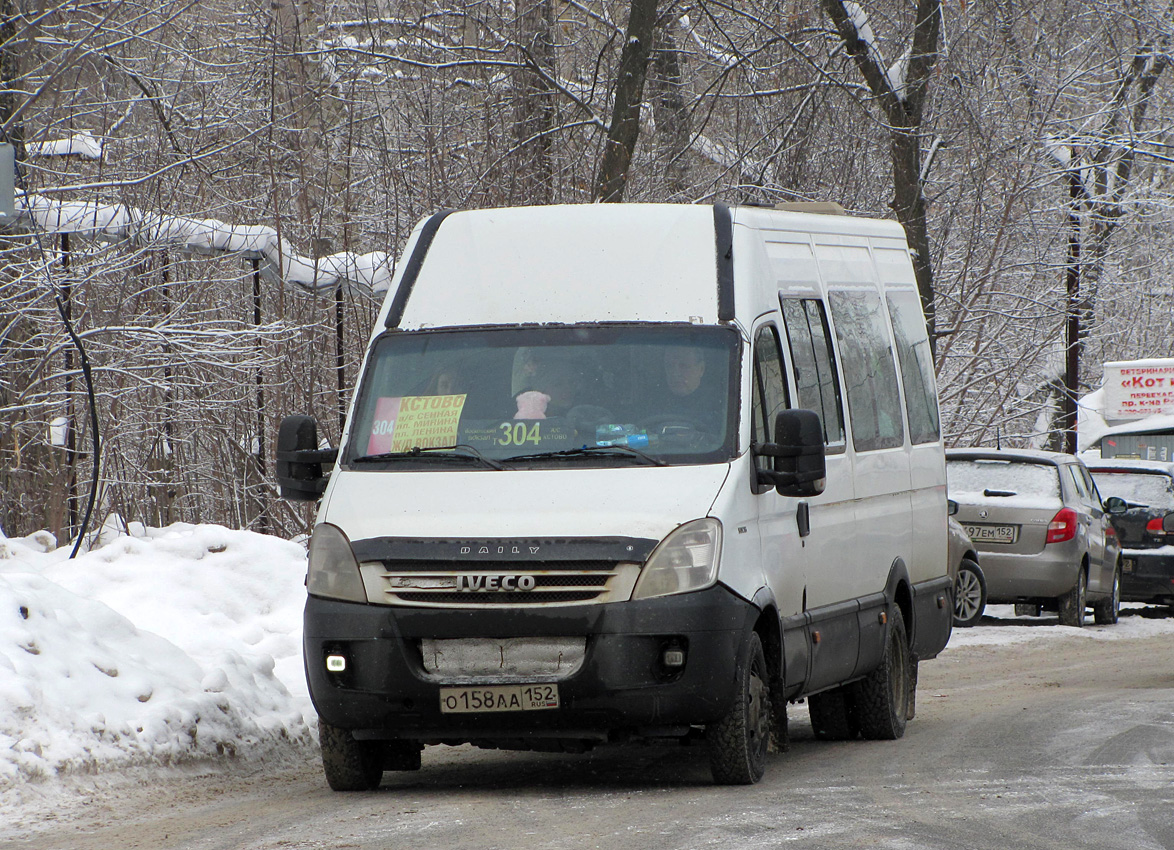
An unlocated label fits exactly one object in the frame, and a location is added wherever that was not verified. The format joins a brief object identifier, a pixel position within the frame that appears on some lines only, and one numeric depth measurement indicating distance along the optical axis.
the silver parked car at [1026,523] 35.87
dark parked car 41.87
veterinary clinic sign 62.34
